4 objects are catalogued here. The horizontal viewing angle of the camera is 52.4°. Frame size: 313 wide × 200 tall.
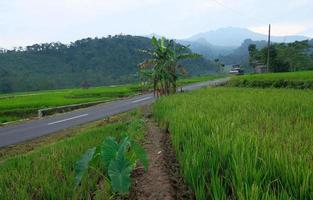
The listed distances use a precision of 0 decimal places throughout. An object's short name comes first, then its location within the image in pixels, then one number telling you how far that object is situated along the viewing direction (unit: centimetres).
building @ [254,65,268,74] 5070
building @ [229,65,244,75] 5515
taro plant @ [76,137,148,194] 297
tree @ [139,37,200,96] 1678
